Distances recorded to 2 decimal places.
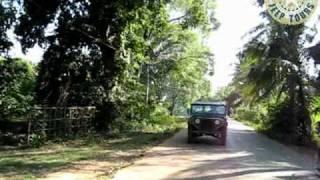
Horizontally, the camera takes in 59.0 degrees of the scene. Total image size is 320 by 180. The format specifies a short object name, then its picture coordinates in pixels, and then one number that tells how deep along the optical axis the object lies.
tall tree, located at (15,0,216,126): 14.23
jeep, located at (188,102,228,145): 13.89
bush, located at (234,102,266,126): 29.01
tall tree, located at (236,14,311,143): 17.35
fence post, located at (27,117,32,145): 11.05
